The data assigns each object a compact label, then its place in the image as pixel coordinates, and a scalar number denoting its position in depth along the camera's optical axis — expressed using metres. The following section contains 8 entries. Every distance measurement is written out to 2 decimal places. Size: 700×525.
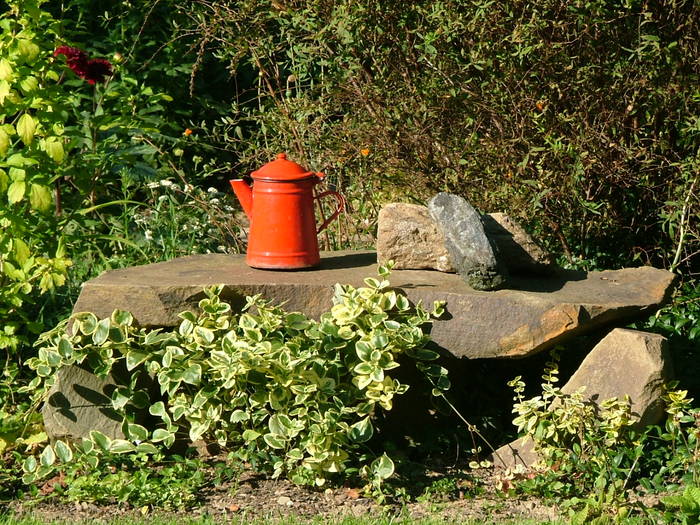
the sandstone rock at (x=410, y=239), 7.87
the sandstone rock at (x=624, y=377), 7.27
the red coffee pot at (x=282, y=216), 7.72
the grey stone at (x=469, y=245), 7.29
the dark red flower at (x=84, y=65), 8.67
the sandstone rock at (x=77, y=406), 7.41
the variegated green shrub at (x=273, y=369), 6.95
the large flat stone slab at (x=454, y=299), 7.20
